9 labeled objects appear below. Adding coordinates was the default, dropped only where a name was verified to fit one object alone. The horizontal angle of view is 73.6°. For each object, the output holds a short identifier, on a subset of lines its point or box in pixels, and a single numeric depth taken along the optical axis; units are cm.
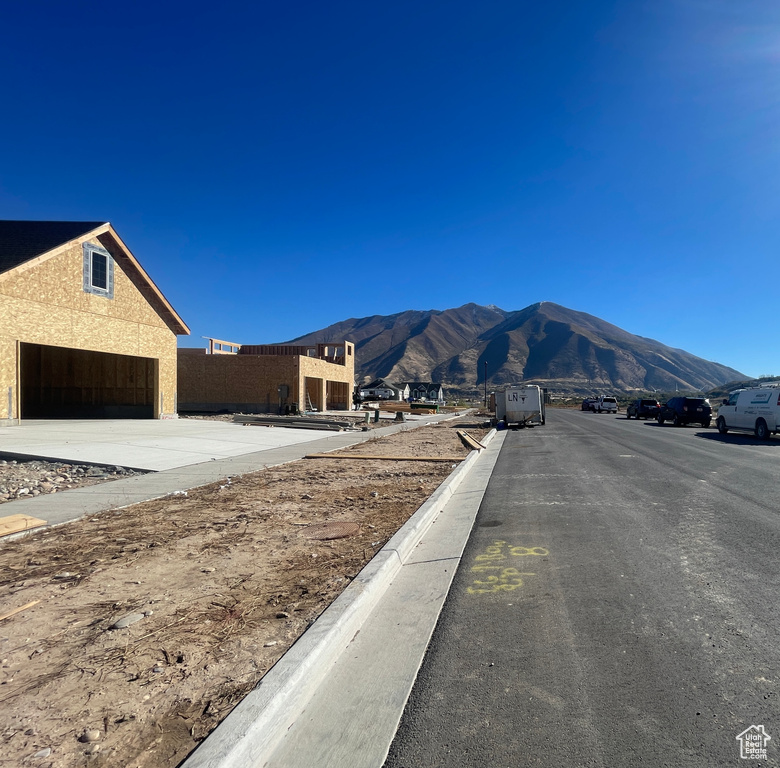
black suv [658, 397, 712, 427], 2988
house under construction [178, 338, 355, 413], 3728
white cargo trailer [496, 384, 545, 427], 2834
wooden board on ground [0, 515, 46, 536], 608
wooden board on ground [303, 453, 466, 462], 1390
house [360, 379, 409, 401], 10519
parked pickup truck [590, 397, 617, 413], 5631
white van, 1906
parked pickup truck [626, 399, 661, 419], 4041
